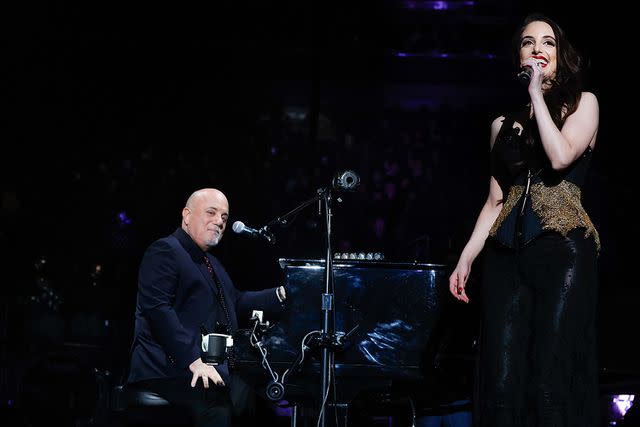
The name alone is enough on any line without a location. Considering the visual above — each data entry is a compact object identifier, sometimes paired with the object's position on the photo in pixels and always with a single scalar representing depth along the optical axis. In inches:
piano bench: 287.6
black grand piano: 251.1
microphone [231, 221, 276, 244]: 243.0
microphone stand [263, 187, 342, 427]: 233.5
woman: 164.2
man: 281.4
